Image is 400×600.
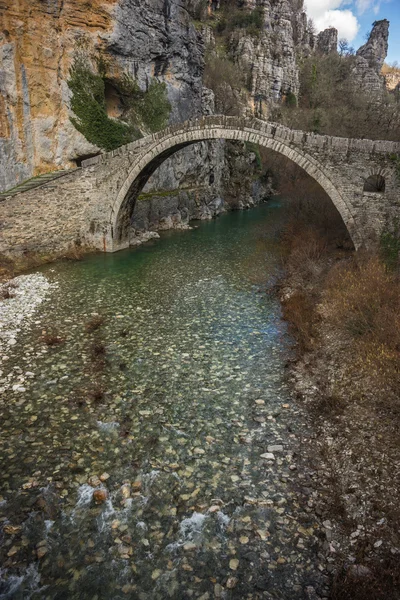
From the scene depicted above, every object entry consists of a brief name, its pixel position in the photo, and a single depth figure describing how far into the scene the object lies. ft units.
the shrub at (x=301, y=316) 31.14
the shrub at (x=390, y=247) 40.47
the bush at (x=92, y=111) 61.72
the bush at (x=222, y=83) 126.93
